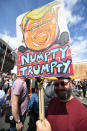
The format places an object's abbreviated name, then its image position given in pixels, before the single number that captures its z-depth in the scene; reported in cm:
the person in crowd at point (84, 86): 895
